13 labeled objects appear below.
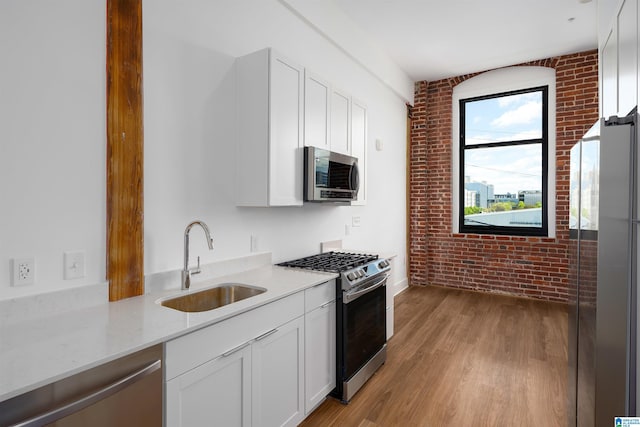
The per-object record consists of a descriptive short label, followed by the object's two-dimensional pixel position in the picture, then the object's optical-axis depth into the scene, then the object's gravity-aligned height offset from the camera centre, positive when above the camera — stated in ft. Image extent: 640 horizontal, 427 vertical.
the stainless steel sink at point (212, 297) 6.38 -1.74
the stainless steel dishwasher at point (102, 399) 3.14 -1.90
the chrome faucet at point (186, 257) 6.54 -0.91
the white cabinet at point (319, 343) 6.99 -2.84
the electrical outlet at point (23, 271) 4.68 -0.86
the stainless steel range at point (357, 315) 7.77 -2.57
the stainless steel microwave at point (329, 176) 8.51 +0.93
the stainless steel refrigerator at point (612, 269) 3.89 -0.68
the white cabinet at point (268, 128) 7.55 +1.88
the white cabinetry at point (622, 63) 4.40 +2.25
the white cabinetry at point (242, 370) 4.50 -2.46
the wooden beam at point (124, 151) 5.71 +1.01
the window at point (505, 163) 16.17 +2.40
